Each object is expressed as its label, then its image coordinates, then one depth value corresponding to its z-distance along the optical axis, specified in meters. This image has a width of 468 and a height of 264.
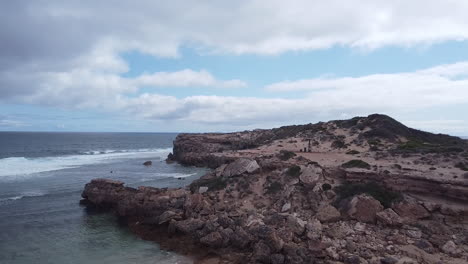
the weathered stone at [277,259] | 18.20
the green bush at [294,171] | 28.73
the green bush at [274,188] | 27.76
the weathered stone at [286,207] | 24.96
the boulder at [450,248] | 18.14
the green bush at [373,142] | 42.58
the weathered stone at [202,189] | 30.05
